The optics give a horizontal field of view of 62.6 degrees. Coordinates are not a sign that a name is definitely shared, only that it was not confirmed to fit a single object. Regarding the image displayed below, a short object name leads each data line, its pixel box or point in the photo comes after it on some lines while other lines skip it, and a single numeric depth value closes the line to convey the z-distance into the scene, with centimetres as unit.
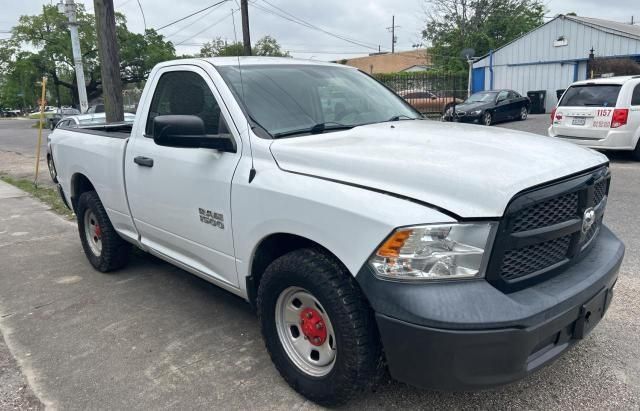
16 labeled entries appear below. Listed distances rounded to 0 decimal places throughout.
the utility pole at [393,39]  7794
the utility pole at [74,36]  1684
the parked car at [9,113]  8969
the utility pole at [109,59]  805
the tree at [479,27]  4003
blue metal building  2572
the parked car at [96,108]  2376
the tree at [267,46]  6623
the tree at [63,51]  4888
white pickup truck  222
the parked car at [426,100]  2253
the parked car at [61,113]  3233
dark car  1888
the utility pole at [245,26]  1989
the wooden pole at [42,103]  1087
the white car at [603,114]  984
